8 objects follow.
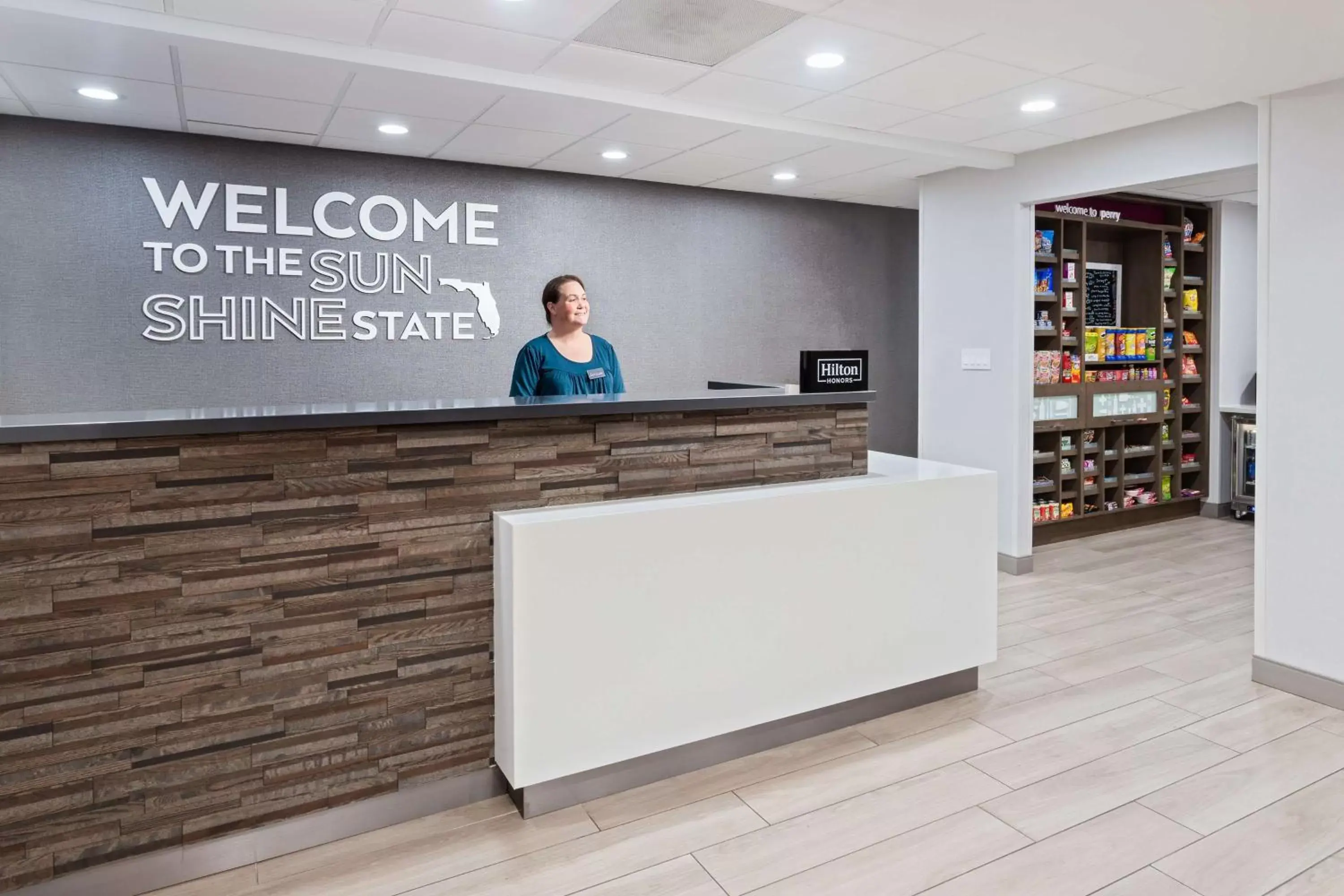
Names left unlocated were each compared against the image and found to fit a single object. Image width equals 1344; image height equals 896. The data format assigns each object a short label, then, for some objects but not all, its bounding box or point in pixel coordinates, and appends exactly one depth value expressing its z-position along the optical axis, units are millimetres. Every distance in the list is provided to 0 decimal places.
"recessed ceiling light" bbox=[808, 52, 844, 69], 3379
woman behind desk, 4008
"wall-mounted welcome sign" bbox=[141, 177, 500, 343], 4457
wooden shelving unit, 6219
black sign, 3141
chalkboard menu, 6750
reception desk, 2088
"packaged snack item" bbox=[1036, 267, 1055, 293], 6109
